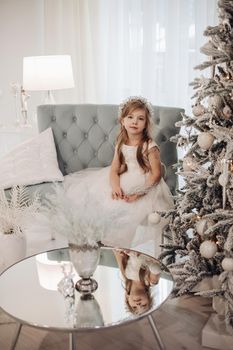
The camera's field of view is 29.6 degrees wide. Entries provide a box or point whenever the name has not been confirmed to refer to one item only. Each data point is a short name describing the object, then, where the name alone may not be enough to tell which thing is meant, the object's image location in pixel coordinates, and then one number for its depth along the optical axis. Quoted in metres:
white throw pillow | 3.10
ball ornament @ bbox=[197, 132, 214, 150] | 1.96
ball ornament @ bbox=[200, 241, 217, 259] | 2.01
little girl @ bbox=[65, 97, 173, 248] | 2.60
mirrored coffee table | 1.62
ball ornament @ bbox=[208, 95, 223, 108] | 1.94
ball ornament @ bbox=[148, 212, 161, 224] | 2.43
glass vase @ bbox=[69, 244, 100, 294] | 1.75
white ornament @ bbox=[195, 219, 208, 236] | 2.04
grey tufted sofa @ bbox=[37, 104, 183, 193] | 3.12
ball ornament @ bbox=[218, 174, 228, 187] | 1.90
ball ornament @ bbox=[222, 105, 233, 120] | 1.94
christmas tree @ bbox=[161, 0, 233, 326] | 1.91
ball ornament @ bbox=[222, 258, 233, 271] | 1.93
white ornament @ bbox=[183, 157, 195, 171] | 2.11
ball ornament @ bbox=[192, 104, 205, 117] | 2.06
